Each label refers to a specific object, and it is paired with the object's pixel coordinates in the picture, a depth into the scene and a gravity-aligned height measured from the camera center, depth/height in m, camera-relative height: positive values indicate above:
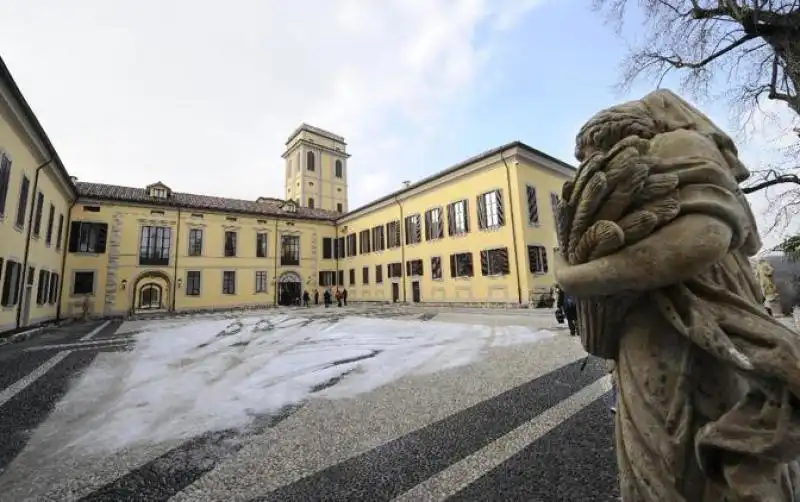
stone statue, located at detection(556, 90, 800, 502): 0.79 -0.10
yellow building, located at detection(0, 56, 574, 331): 17.72 +3.56
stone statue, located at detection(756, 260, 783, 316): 9.85 -0.29
